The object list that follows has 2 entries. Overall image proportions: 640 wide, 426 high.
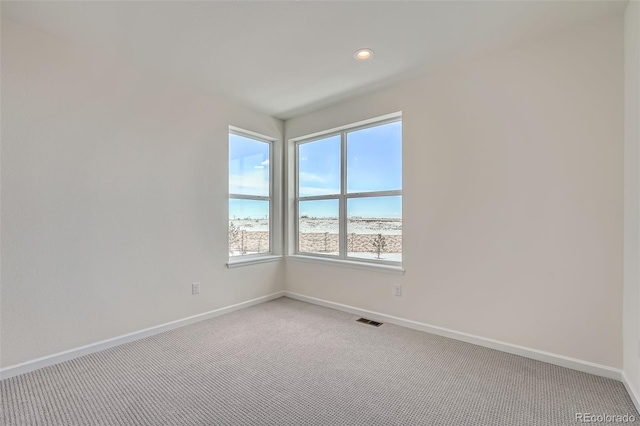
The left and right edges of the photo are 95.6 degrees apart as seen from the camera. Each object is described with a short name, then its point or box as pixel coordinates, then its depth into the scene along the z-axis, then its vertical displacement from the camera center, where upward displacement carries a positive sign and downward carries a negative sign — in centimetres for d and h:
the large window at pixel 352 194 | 322 +22
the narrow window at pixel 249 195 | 361 +22
